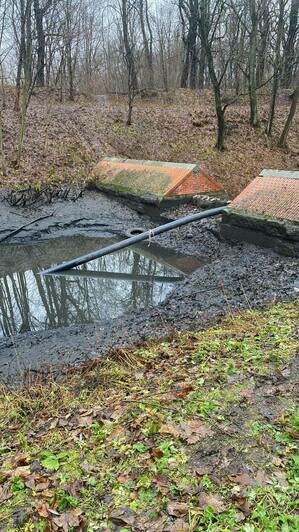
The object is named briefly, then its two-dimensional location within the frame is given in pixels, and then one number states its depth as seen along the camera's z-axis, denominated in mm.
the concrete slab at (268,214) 8930
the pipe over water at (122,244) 9133
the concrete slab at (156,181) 13148
